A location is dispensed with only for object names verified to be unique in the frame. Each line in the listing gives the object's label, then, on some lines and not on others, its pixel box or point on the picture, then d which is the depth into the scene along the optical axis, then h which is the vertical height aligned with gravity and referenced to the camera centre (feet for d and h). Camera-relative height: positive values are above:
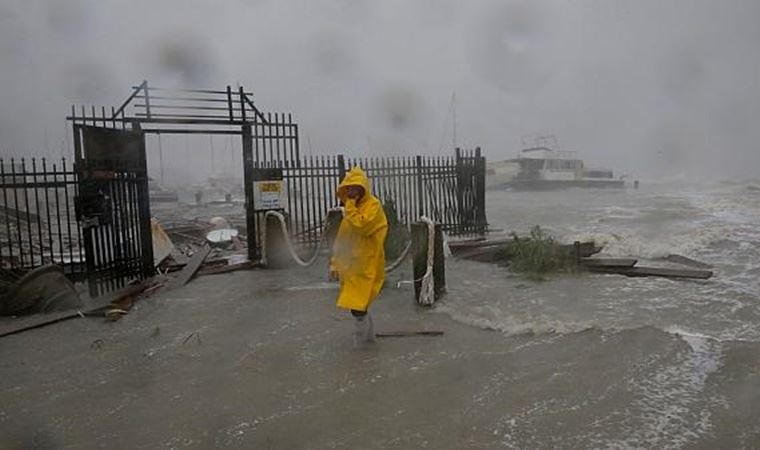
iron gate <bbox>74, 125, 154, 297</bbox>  24.68 -0.68
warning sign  34.06 -0.44
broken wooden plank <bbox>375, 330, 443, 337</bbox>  18.42 -5.02
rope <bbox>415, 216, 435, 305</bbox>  22.33 -3.96
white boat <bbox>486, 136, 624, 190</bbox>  205.87 +2.04
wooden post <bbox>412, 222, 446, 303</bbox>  23.07 -3.03
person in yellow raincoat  16.26 -1.82
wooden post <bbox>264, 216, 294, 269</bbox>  33.01 -3.70
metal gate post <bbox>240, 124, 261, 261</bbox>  33.63 -0.26
